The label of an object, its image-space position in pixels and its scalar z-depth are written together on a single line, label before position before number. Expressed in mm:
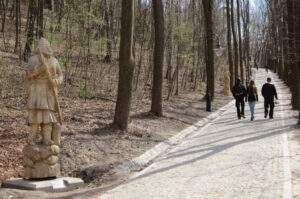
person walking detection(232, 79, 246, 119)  17391
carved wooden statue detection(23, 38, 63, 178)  7109
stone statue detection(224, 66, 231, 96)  32938
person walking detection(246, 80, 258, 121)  16938
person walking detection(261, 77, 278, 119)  16250
